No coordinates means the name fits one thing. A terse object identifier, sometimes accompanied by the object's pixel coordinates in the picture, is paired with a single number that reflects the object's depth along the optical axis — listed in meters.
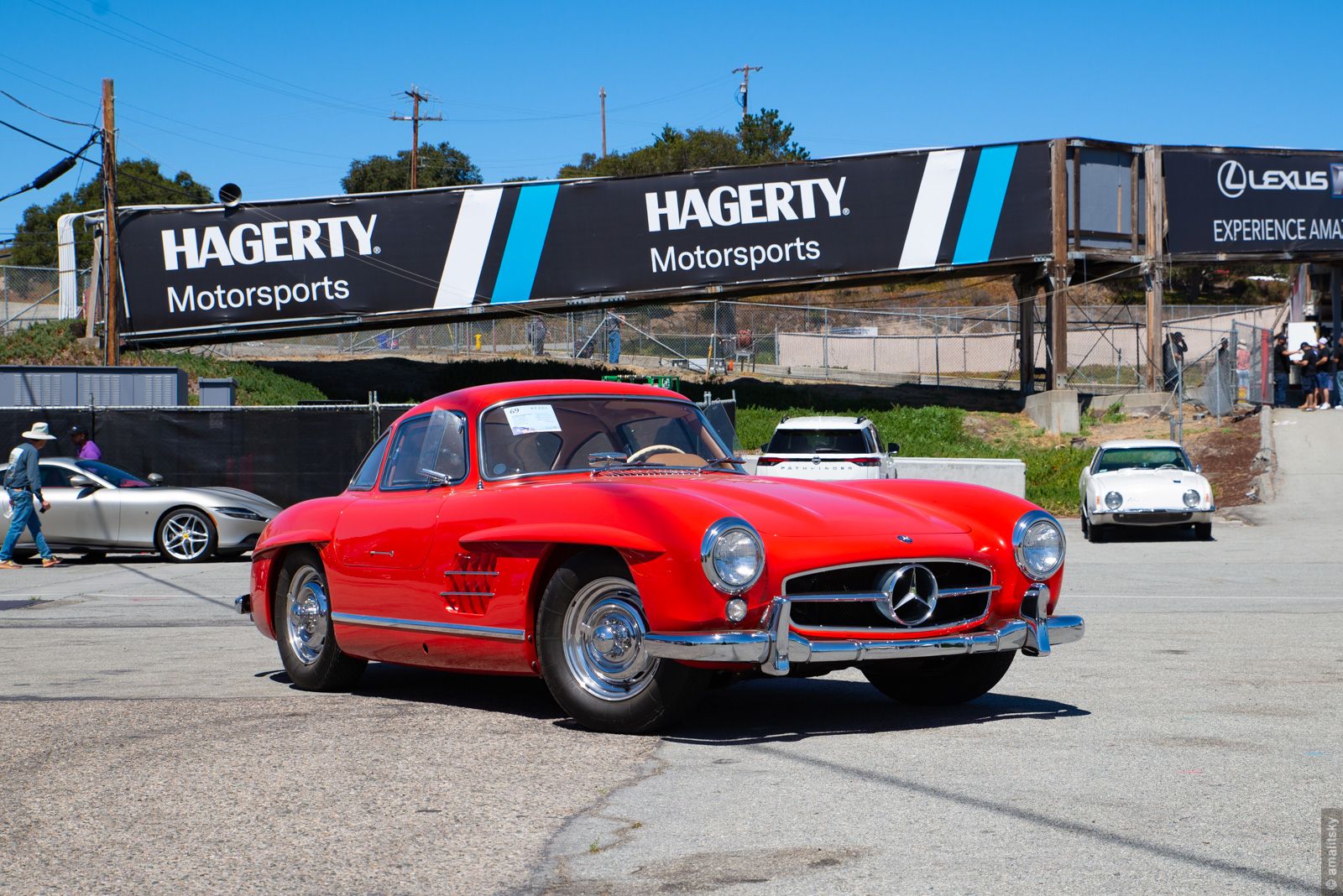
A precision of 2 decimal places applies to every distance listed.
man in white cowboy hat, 16.72
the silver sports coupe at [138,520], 17.89
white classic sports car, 19.39
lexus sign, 35.34
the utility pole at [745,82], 90.56
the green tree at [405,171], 89.19
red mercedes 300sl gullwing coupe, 5.64
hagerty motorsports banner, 34.22
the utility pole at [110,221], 31.81
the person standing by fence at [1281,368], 37.00
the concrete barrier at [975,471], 24.08
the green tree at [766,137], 90.31
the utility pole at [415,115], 70.94
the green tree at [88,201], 82.88
